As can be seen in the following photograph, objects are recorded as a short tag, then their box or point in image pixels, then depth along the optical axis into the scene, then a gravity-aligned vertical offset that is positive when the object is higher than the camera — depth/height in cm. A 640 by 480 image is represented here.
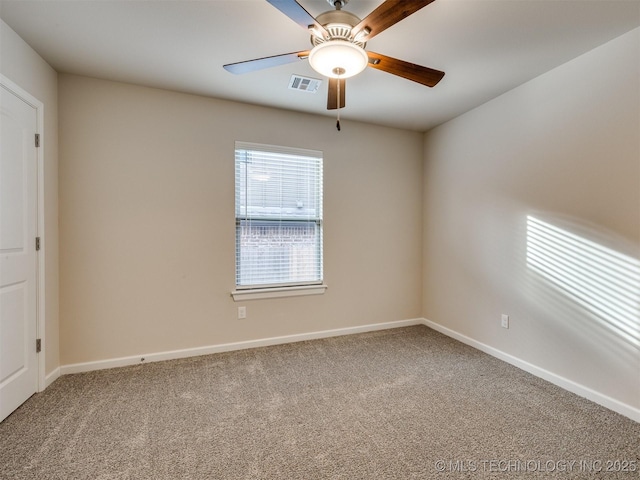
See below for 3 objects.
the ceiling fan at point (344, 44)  139 +104
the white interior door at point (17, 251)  191 -11
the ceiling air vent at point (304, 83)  257 +135
